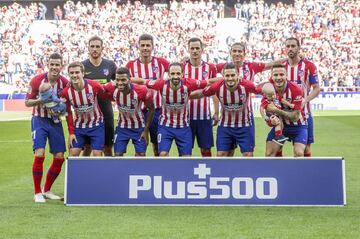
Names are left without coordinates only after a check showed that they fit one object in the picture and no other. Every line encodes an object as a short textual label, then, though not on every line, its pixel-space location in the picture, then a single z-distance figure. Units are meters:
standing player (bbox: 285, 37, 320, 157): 10.73
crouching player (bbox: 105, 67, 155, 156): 9.90
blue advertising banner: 8.80
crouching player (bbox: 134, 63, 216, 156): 10.09
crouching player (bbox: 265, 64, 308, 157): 9.95
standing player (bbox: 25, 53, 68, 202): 9.60
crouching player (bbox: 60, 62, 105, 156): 9.80
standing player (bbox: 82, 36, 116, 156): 10.71
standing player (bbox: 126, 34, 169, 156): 10.66
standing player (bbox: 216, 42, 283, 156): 10.60
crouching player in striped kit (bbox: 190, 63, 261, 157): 10.02
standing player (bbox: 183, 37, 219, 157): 10.77
